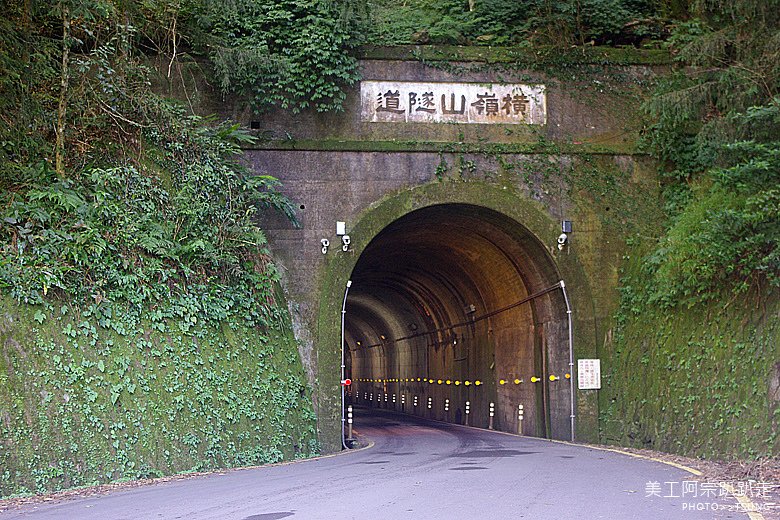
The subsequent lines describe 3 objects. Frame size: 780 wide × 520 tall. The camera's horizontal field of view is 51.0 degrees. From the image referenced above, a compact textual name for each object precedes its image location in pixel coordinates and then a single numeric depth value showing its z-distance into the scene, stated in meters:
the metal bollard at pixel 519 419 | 18.16
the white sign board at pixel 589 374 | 14.79
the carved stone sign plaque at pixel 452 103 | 15.06
